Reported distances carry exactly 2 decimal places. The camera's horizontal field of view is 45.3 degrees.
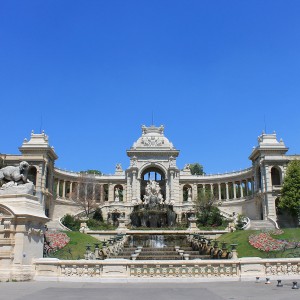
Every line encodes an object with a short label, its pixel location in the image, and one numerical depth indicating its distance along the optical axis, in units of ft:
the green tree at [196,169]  393.70
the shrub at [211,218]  194.90
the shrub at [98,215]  221.35
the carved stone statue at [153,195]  200.44
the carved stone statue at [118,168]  293.27
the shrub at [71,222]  187.39
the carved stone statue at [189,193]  253.61
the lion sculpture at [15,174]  60.34
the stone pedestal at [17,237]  53.67
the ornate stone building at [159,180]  223.10
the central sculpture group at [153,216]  187.38
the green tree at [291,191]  196.13
